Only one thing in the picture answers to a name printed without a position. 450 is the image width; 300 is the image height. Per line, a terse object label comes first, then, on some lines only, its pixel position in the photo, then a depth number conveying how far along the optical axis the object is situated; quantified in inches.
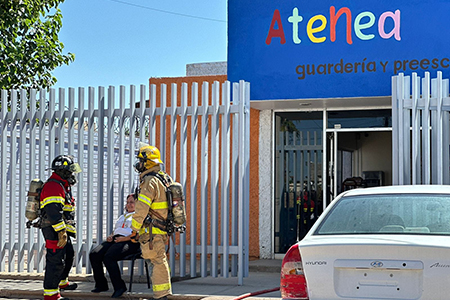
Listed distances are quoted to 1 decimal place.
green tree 452.3
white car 166.1
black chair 328.2
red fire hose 299.0
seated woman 326.6
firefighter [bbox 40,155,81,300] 303.3
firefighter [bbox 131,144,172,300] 286.0
